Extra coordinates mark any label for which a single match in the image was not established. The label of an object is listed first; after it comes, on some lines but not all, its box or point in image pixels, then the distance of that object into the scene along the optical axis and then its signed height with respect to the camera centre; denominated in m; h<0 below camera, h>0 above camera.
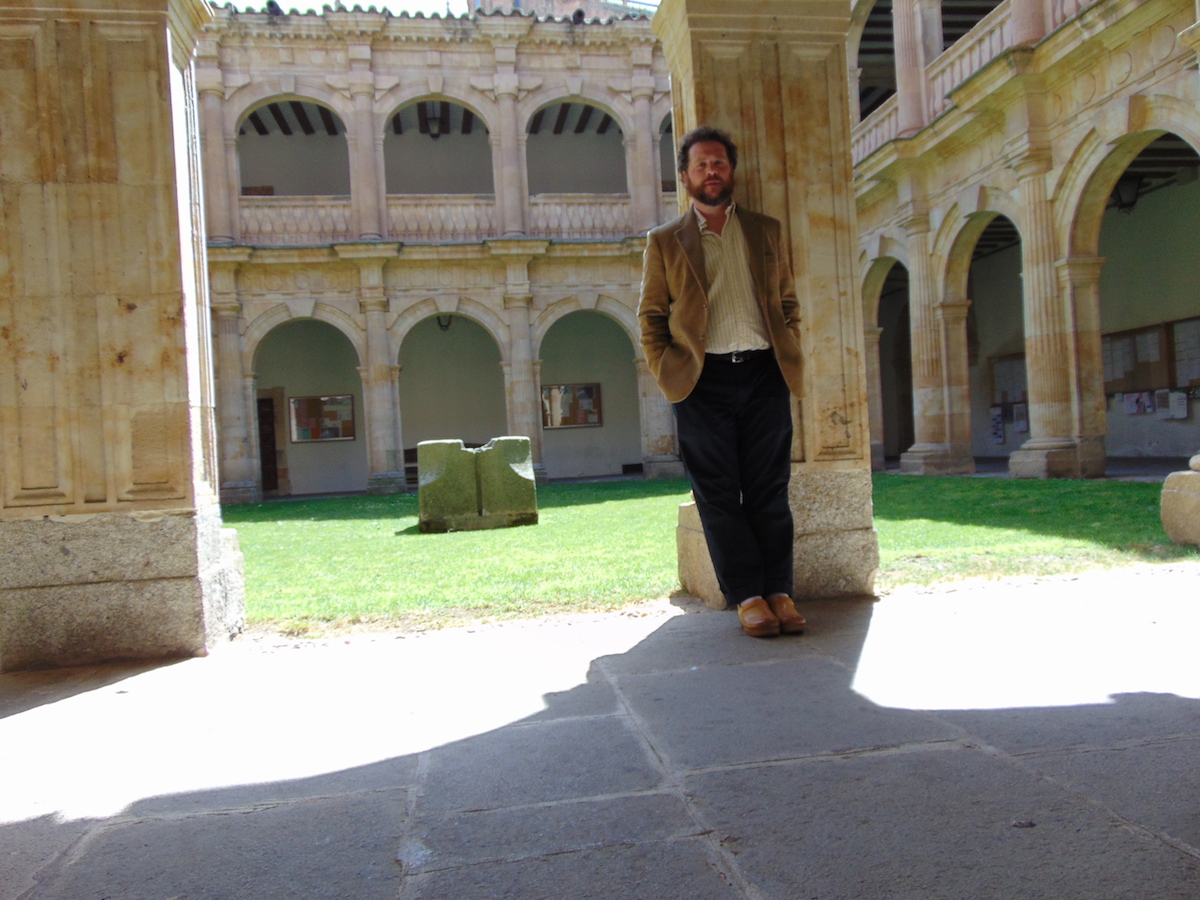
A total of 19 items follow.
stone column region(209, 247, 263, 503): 16.66 +1.49
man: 3.10 +0.25
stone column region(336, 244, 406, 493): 17.08 +1.31
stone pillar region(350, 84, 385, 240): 17.00 +5.60
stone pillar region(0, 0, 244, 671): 3.24 +0.44
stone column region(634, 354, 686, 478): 17.91 +0.28
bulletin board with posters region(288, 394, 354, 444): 20.03 +1.01
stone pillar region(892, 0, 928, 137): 13.34 +5.52
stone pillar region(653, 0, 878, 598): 3.68 +1.02
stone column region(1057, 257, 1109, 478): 11.01 +0.70
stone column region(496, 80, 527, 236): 17.41 +5.58
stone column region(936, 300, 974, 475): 13.66 +0.79
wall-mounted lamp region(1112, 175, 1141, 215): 13.07 +3.36
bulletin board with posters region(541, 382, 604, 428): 20.78 +1.03
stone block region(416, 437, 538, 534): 9.04 -0.33
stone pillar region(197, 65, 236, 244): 16.47 +5.79
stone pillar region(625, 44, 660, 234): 17.89 +5.86
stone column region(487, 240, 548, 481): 17.56 +1.68
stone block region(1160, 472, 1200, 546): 4.92 -0.51
